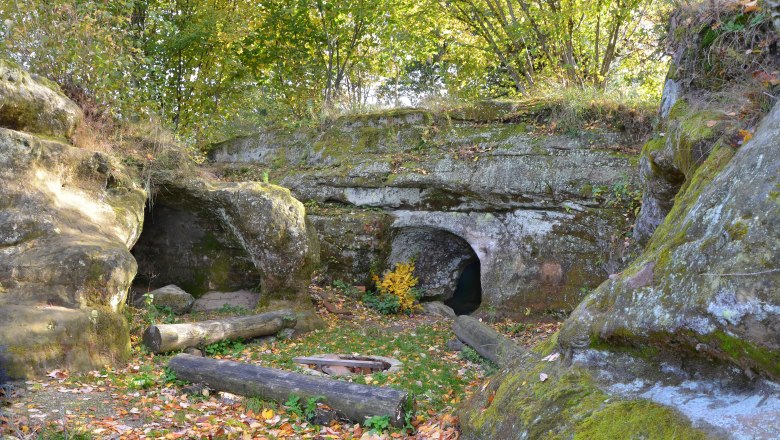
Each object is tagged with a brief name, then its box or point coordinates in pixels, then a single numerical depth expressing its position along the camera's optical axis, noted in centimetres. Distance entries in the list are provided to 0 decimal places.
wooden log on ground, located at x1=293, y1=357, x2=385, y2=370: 827
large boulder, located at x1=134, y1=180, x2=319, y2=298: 1083
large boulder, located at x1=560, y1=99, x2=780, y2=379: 324
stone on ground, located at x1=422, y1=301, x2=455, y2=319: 1336
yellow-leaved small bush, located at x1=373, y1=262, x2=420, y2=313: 1318
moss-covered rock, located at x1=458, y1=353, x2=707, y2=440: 354
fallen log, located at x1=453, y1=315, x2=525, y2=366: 794
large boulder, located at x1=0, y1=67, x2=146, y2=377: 680
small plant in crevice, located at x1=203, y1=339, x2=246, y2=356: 876
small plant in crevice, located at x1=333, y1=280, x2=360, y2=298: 1333
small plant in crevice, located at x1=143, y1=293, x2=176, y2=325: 947
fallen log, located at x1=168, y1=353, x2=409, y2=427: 566
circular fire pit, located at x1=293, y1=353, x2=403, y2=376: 817
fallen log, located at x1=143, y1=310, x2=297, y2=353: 809
